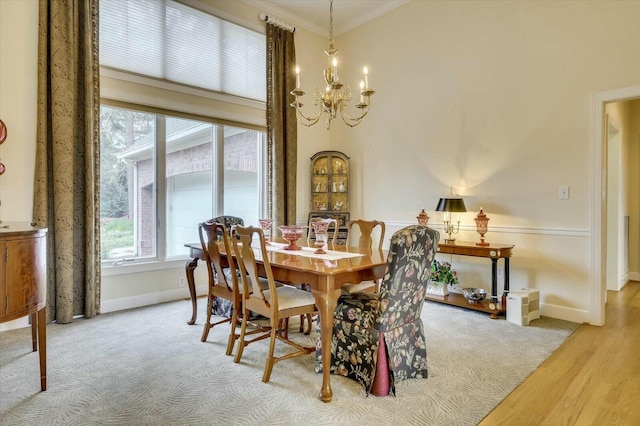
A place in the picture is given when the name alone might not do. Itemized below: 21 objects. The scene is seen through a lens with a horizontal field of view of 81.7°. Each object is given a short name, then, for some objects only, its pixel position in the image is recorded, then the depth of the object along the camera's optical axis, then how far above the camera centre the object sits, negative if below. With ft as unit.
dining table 7.06 -1.24
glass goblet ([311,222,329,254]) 9.29 -0.52
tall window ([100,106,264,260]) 13.11 +1.31
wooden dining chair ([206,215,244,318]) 11.83 -2.91
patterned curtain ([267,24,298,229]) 16.71 +3.86
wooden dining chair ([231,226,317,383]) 7.74 -1.98
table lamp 13.47 +0.14
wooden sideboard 6.42 -1.14
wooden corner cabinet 18.35 +1.48
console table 12.17 -1.99
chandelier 9.59 +3.20
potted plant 13.79 -2.55
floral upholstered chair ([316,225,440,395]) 6.93 -2.31
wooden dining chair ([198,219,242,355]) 9.07 -1.73
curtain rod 16.47 +8.64
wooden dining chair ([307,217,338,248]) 9.34 -0.89
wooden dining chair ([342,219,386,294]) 9.88 -0.99
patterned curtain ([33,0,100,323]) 11.00 +1.80
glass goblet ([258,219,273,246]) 10.74 -0.36
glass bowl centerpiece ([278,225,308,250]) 9.57 -0.54
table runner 8.76 -1.06
